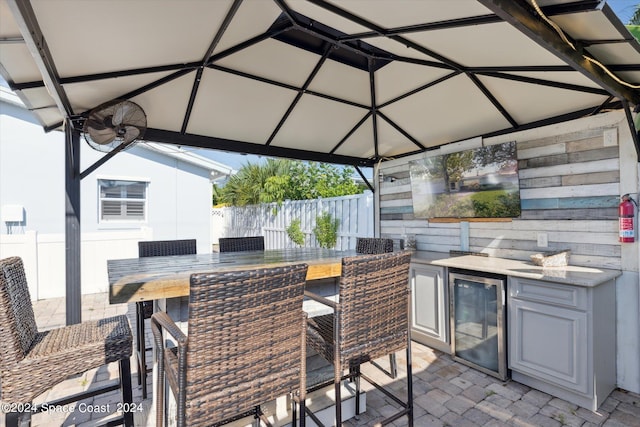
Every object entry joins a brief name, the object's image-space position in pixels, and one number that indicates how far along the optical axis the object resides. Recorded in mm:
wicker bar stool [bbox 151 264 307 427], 1270
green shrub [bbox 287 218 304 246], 7113
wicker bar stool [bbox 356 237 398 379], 2850
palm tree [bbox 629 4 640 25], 7177
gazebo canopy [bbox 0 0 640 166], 1699
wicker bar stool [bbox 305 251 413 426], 1790
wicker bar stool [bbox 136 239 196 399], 2506
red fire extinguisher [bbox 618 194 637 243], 2508
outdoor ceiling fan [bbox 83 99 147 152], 2727
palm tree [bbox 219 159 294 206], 9820
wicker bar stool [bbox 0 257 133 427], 1467
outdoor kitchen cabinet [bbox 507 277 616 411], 2326
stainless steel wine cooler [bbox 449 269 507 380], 2795
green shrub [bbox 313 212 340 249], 6031
